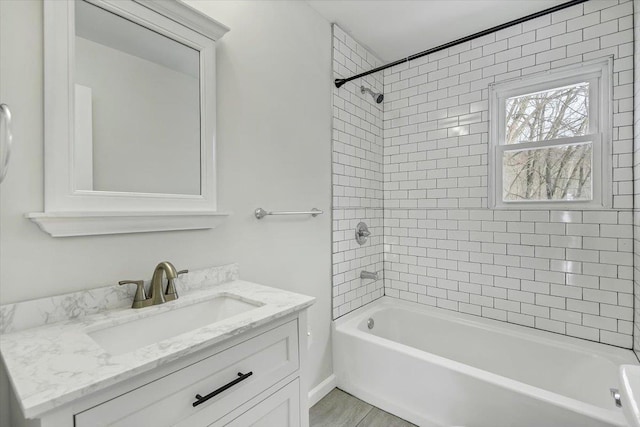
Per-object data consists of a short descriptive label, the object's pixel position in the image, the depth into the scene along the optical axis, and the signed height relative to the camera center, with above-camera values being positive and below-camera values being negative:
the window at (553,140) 1.99 +0.51
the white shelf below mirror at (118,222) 0.99 -0.04
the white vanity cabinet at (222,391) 0.71 -0.51
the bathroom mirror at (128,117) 1.02 +0.38
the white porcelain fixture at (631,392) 0.79 -0.53
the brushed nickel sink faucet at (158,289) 1.16 -0.31
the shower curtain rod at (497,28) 1.52 +1.00
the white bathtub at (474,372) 1.54 -1.01
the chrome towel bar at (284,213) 1.72 -0.01
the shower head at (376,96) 2.59 +1.02
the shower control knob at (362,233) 2.56 -0.19
